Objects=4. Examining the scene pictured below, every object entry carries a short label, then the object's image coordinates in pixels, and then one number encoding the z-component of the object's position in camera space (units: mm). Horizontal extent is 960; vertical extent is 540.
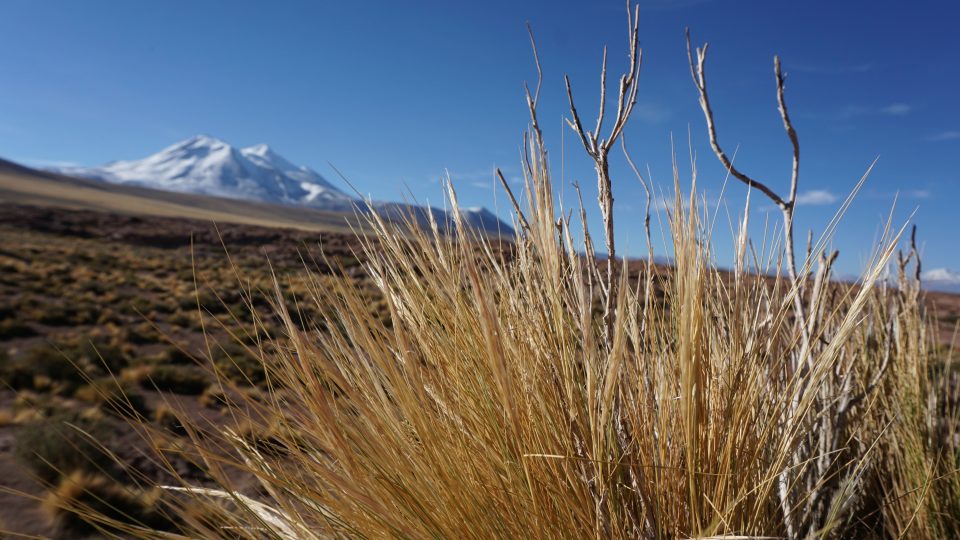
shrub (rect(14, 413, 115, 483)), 3775
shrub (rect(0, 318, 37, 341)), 7715
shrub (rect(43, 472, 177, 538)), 3117
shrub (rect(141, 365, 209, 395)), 6031
